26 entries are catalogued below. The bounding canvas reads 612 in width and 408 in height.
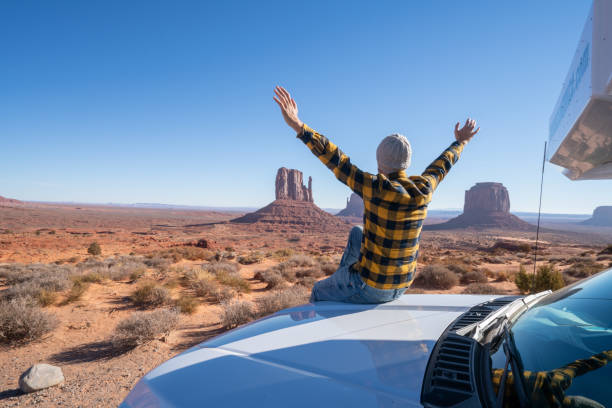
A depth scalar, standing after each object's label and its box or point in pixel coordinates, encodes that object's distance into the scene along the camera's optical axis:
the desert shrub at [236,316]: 4.77
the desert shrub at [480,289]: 7.41
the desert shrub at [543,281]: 7.23
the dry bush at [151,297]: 5.89
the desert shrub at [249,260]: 14.30
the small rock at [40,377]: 2.86
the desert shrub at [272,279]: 8.21
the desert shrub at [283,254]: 17.55
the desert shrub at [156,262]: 11.58
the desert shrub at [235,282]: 7.53
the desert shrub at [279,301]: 5.21
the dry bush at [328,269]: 10.32
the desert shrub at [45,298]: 5.52
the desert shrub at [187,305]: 5.51
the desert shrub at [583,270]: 10.56
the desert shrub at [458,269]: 11.02
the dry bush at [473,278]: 9.88
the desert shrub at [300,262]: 12.49
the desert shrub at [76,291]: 5.94
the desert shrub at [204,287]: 6.83
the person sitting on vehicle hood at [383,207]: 1.54
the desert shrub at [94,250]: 17.35
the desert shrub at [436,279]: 8.96
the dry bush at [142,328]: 3.96
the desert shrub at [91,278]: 7.50
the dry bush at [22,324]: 3.96
